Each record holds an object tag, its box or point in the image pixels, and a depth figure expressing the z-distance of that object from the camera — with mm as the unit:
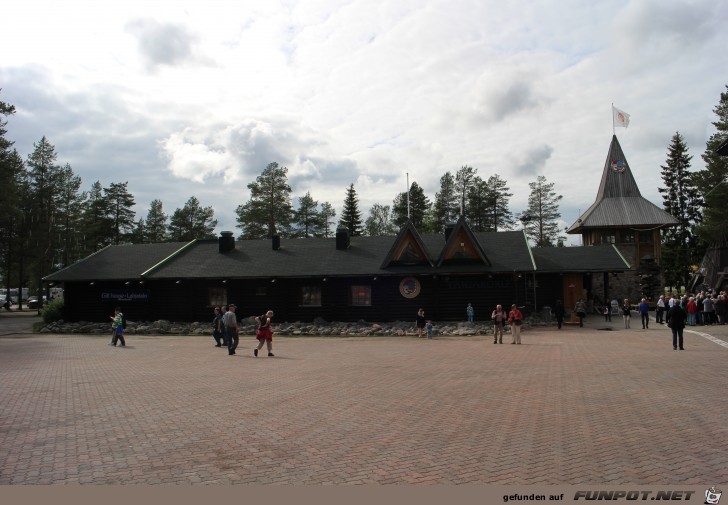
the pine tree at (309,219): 72500
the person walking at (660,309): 29377
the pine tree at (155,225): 73562
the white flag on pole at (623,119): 59469
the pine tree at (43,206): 57375
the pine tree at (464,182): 72250
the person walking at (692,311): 27172
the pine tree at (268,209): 64812
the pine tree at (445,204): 71188
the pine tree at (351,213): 75438
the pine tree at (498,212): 71625
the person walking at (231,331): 19344
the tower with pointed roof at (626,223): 51750
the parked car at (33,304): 63784
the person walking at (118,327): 22859
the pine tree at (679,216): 64125
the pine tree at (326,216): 74812
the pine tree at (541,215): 73250
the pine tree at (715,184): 46188
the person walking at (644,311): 26359
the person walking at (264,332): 18438
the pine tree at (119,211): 68750
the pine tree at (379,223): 82625
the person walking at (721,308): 26797
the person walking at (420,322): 26109
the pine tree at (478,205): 70125
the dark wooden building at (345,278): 30531
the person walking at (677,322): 17453
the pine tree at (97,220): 64812
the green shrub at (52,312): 33781
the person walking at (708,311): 26750
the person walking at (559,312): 27938
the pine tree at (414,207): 75875
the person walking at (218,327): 22308
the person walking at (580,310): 27953
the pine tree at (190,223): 72062
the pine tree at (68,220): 61719
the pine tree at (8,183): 43844
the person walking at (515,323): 21438
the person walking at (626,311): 27145
